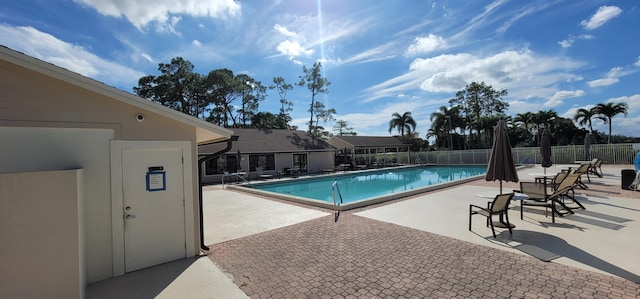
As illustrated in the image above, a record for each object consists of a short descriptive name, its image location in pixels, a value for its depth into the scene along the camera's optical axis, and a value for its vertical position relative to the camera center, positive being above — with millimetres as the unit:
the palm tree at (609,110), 26672 +3573
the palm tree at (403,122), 42656 +4652
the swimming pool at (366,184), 10450 -2049
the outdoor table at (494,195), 5664 -1138
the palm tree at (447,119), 39344 +4602
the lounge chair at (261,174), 19338 -1475
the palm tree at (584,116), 31778 +3564
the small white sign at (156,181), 4519 -372
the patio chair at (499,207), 5367 -1236
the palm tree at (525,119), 35906 +3915
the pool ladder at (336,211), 7453 -1783
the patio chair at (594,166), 13084 -1106
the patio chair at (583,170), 9780 -992
